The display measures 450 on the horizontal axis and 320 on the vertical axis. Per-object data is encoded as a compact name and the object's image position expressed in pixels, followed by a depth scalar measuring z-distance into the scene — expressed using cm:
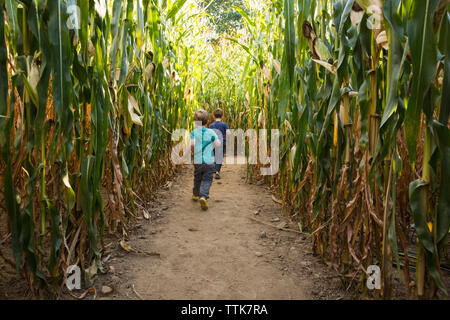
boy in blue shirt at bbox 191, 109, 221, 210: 314
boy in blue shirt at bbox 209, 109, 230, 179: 429
